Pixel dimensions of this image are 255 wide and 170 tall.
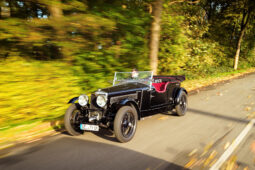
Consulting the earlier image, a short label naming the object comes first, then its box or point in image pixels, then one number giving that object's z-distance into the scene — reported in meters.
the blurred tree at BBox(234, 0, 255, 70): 18.42
